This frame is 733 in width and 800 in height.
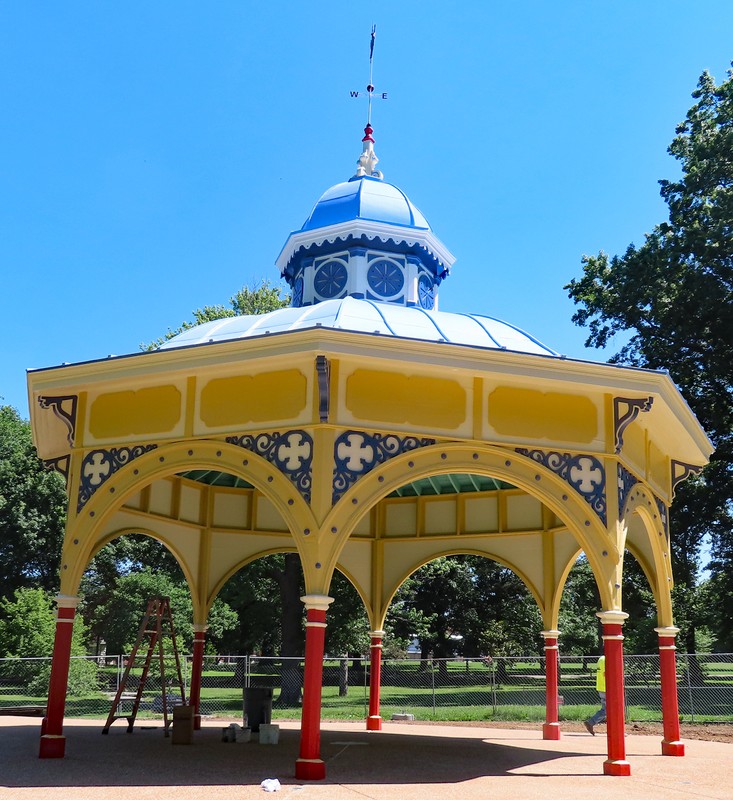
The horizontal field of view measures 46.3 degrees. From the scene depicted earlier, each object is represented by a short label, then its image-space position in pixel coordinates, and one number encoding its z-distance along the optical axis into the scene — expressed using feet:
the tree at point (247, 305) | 117.19
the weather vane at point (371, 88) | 58.08
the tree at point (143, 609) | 108.58
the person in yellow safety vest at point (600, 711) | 52.12
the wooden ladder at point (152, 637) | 49.47
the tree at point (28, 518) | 127.44
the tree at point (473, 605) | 131.44
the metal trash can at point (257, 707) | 48.36
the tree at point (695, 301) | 88.48
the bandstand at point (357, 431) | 35.24
